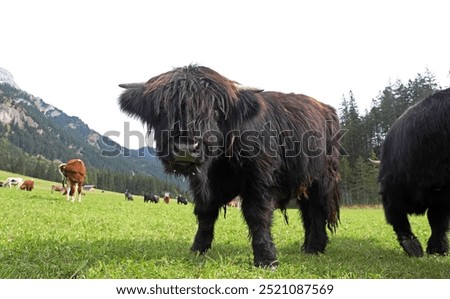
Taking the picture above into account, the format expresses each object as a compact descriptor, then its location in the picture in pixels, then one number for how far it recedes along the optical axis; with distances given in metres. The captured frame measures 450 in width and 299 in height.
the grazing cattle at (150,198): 40.14
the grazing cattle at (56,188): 38.97
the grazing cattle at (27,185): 31.20
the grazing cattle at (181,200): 42.98
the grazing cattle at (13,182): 42.75
